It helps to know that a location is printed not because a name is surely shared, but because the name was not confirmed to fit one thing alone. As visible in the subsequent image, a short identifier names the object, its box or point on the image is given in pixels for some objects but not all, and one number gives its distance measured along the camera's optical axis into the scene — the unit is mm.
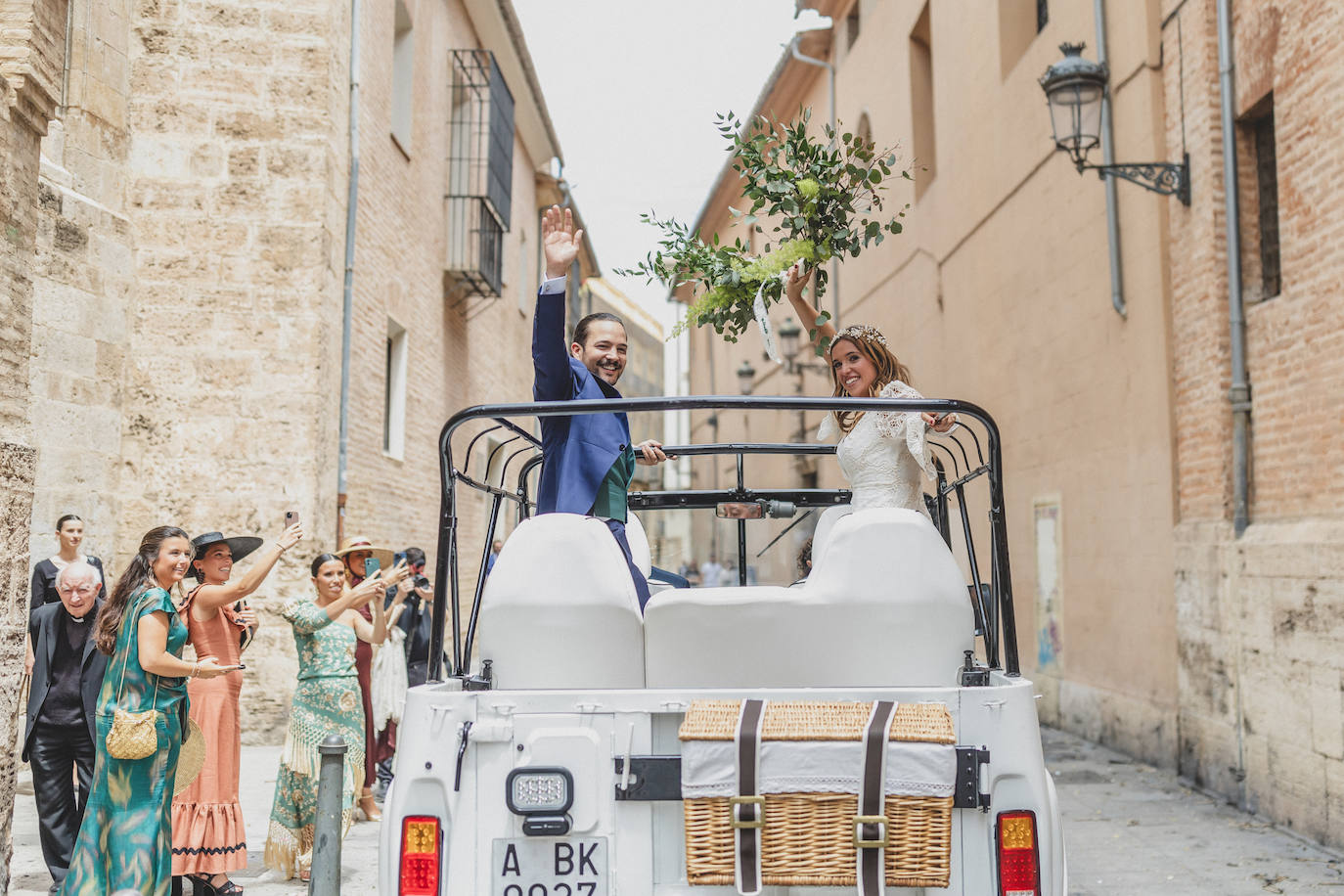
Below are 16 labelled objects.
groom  3928
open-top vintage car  2889
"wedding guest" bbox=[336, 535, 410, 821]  7484
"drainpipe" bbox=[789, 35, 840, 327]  21094
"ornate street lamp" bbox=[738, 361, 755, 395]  24500
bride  4027
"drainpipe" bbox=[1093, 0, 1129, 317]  10281
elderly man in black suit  5918
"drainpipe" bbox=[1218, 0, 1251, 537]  8359
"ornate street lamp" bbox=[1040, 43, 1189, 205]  9461
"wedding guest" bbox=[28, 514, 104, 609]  7281
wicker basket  2875
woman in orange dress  5227
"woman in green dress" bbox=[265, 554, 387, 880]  6008
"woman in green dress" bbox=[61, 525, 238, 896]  4590
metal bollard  4559
